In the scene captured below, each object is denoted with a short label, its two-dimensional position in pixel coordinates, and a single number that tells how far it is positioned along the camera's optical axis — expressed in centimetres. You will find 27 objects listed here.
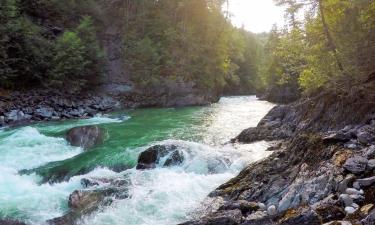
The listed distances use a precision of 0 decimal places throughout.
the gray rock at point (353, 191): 799
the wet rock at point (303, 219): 751
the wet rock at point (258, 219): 848
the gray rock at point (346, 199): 770
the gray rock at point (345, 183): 845
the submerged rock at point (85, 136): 1927
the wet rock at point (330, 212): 740
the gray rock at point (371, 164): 878
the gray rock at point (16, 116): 2622
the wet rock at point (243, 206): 940
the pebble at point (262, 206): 945
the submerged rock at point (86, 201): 1059
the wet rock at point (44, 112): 2822
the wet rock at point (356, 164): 888
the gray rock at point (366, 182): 812
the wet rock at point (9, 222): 1043
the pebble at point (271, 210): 893
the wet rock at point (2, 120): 2524
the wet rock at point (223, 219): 868
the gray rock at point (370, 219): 650
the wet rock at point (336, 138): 1112
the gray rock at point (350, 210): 738
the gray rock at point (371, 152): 935
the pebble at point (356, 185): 822
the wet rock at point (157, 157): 1495
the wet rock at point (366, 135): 1073
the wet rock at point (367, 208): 709
